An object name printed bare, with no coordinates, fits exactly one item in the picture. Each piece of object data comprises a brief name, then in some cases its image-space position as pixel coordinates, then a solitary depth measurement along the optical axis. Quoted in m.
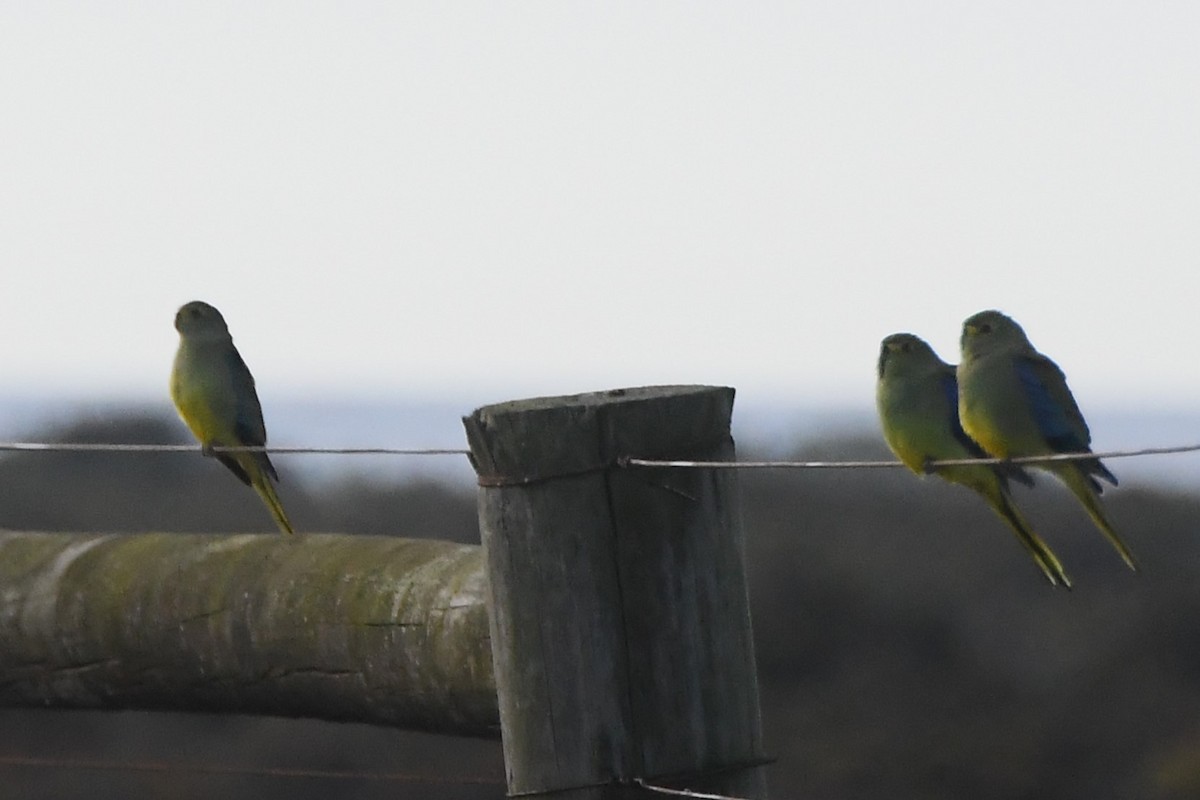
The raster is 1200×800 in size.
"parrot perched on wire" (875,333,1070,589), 10.54
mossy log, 7.53
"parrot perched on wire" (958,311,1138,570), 10.26
